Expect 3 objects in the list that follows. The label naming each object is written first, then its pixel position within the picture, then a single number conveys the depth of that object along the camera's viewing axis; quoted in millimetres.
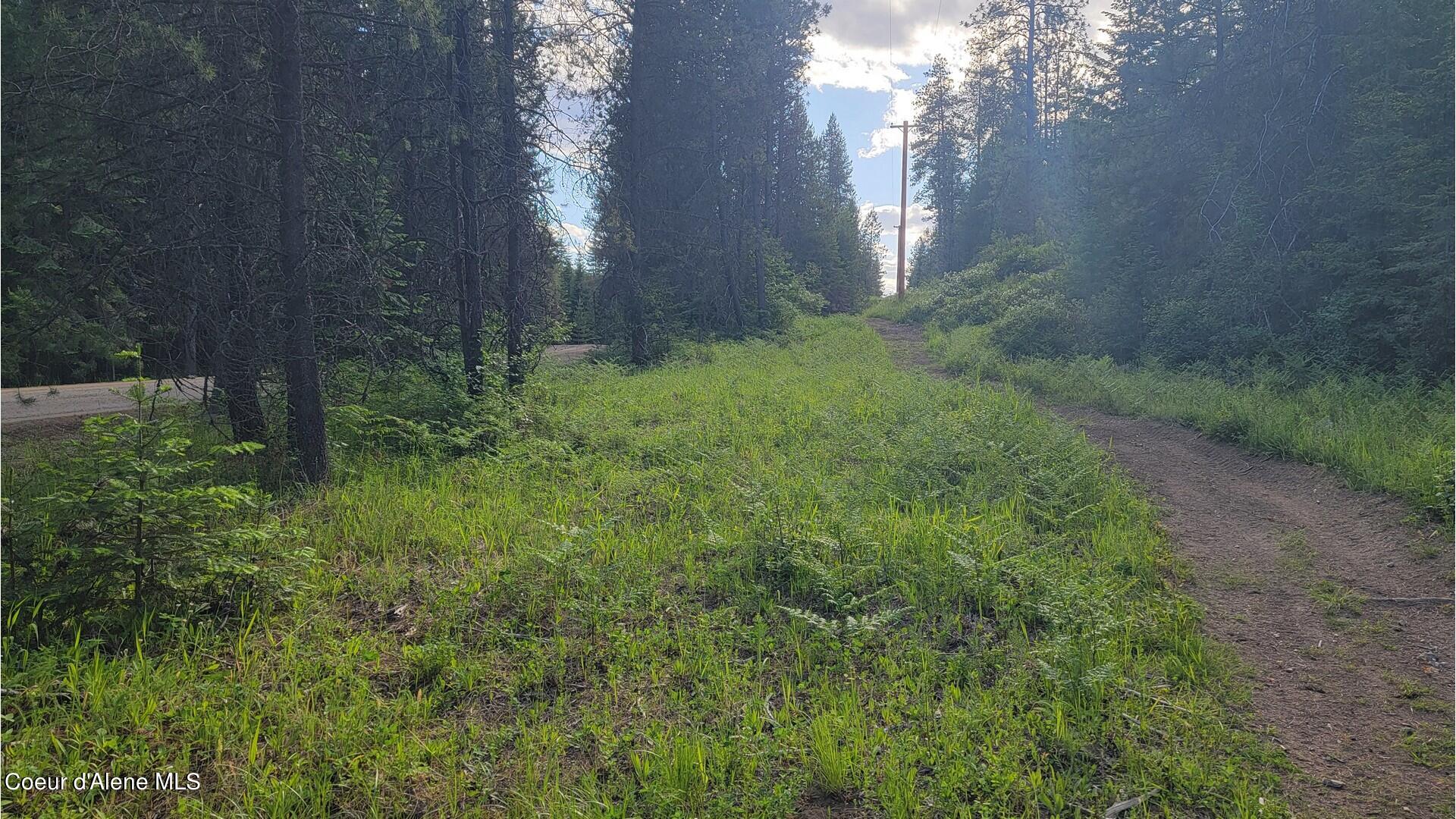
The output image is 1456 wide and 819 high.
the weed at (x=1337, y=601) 4479
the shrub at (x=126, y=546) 3732
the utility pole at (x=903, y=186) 41875
